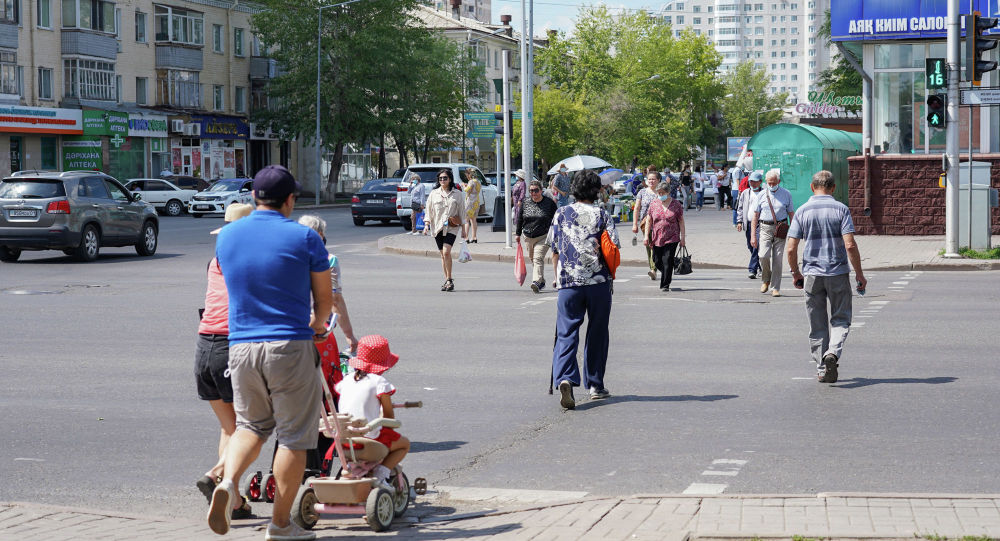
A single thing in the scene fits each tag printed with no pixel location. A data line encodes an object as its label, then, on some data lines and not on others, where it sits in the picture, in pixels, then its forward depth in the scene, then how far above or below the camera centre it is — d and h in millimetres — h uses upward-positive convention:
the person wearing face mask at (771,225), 17078 -210
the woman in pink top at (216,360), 6066 -681
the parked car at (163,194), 49594 +864
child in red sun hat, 6023 -833
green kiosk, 33938 +1485
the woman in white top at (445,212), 18391 +13
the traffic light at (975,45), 21234 +2659
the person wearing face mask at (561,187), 23703 +457
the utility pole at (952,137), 22234 +1210
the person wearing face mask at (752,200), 19812 +154
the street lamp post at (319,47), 60094 +7907
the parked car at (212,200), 47500 +583
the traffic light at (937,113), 22188 +1623
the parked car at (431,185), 38156 +846
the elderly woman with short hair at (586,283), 9328 -519
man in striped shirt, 10258 -421
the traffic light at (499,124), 31834 +2245
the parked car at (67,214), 23594 +72
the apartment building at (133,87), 52625 +5990
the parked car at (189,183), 51656 +1334
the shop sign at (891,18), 29375 +4372
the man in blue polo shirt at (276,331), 5379 -486
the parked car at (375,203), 39375 +330
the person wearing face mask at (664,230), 17469 -264
